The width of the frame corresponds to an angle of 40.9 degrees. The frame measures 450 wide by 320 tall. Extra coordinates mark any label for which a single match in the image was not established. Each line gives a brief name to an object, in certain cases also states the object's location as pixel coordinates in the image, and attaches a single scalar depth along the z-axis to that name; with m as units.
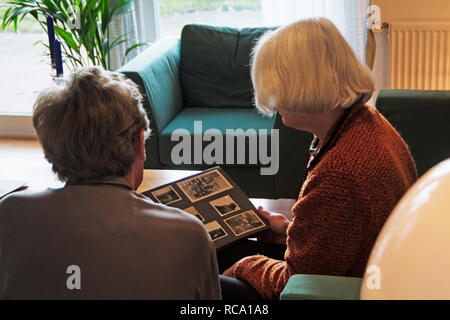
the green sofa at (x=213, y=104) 3.01
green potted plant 3.54
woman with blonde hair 1.35
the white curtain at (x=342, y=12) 3.61
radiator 3.56
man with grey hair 1.05
